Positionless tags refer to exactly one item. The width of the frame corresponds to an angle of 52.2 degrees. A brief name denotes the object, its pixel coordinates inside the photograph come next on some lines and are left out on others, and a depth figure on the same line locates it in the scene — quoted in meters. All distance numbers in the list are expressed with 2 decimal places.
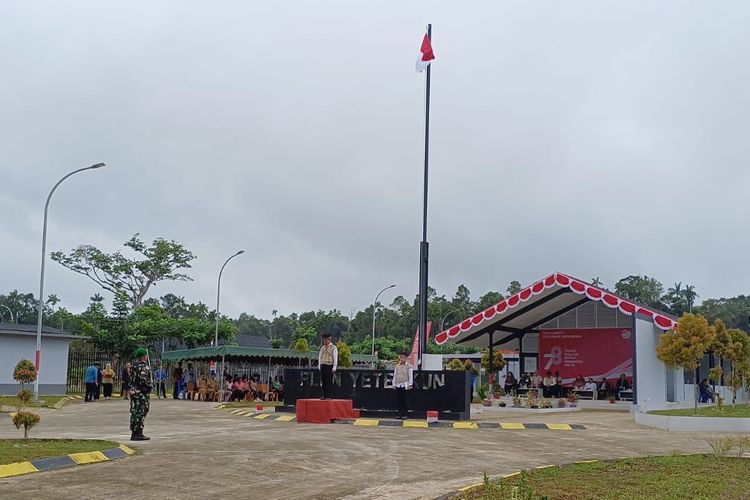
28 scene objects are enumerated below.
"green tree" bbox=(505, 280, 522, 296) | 86.12
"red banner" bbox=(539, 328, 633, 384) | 33.22
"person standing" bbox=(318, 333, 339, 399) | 18.52
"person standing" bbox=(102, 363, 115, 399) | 33.22
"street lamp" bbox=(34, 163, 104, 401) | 26.94
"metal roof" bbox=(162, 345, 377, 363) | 31.73
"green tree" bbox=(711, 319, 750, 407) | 26.86
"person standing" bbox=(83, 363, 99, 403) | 31.36
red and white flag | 23.75
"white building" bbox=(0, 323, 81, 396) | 32.69
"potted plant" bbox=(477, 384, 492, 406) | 29.22
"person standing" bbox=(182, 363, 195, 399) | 34.91
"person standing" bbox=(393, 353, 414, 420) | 19.75
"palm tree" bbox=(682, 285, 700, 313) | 97.44
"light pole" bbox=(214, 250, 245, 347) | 38.72
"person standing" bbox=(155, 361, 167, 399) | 37.31
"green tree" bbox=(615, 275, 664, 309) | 92.19
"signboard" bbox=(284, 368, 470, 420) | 19.67
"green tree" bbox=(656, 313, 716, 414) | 20.48
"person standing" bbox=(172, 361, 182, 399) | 36.41
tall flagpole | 20.86
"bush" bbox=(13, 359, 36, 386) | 17.94
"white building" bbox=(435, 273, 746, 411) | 26.73
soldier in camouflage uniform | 12.84
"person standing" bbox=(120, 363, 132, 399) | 31.84
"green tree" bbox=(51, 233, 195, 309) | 51.72
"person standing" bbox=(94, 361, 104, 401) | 31.87
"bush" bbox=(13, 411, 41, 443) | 11.24
